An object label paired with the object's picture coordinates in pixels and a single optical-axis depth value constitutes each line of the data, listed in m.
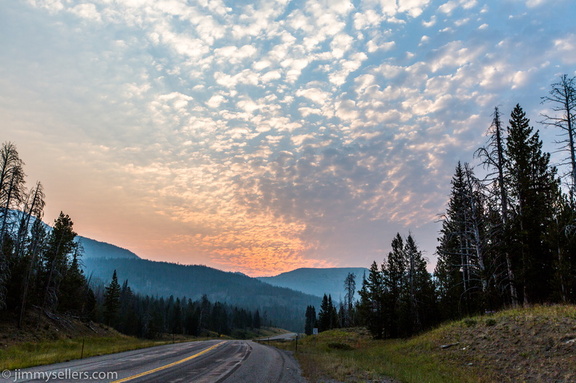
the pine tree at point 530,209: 24.00
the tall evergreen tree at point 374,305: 43.09
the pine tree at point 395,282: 42.28
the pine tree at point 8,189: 26.61
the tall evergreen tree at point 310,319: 128.75
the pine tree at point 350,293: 92.38
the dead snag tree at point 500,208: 25.29
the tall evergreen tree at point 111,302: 71.88
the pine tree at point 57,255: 40.12
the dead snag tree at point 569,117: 19.03
